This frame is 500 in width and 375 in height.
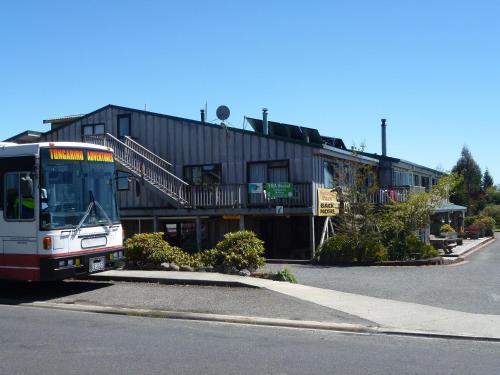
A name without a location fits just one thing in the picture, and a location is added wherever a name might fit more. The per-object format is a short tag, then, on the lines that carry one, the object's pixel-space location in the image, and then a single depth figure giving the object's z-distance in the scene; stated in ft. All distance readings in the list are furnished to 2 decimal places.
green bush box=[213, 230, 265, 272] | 49.42
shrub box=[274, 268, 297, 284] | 47.19
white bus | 39.06
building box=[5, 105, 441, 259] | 76.43
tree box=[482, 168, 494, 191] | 280.51
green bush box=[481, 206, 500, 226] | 196.71
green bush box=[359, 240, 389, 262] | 66.49
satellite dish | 84.12
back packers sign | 75.82
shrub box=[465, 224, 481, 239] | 121.60
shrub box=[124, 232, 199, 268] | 51.62
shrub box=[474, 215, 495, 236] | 131.75
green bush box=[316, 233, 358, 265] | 67.92
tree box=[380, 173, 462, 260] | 69.36
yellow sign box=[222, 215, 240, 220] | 78.35
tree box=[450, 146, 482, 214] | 189.78
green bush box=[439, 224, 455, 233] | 111.96
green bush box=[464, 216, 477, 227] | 152.56
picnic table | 78.49
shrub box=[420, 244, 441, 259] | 66.33
